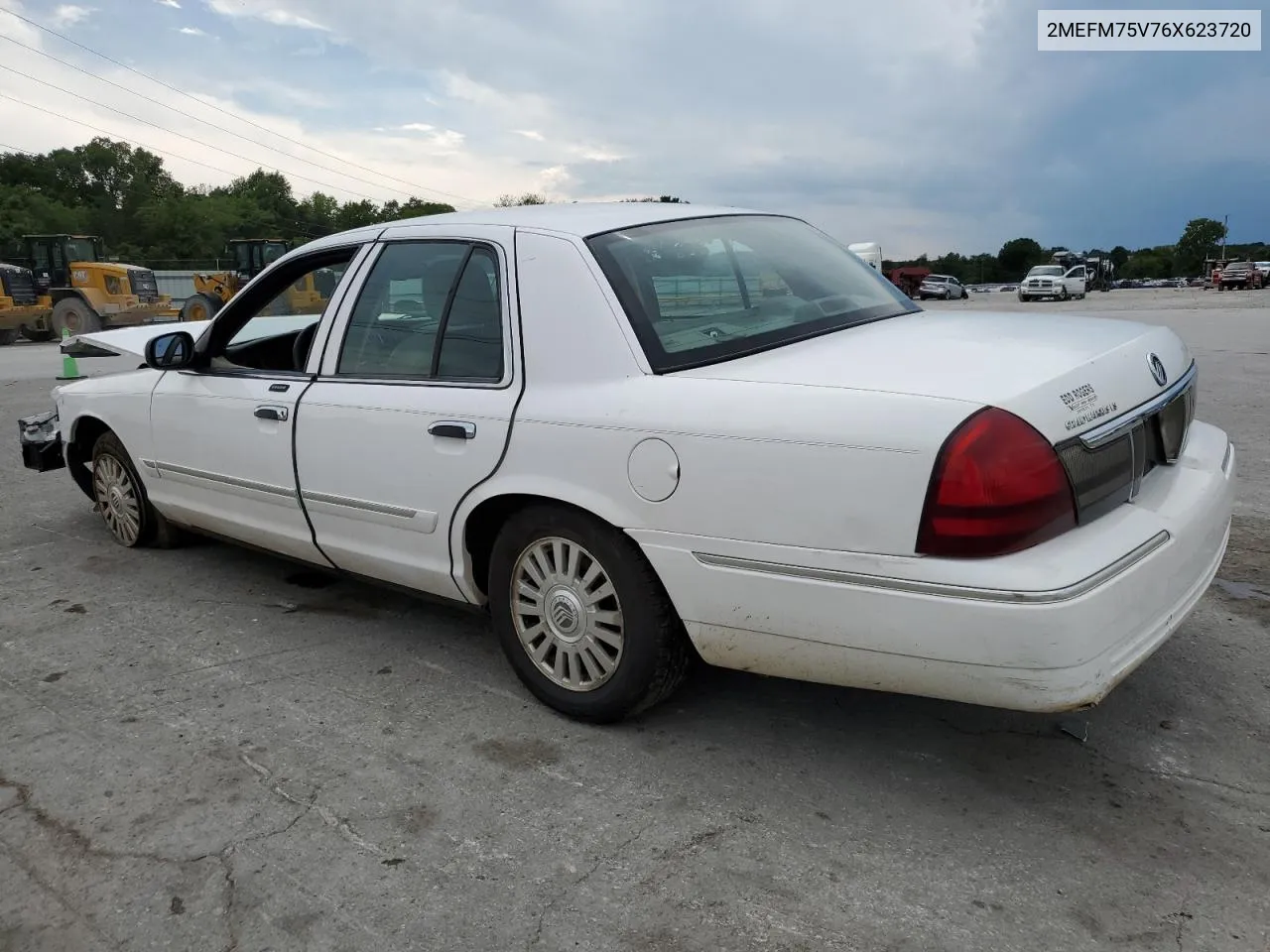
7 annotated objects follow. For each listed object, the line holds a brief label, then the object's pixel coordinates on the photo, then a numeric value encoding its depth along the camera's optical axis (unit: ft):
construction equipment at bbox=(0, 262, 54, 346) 80.02
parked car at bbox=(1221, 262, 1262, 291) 160.45
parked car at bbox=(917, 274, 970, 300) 171.12
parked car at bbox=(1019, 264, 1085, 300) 139.54
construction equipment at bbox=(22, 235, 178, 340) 81.25
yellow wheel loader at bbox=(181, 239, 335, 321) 87.81
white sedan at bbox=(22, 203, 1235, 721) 7.58
